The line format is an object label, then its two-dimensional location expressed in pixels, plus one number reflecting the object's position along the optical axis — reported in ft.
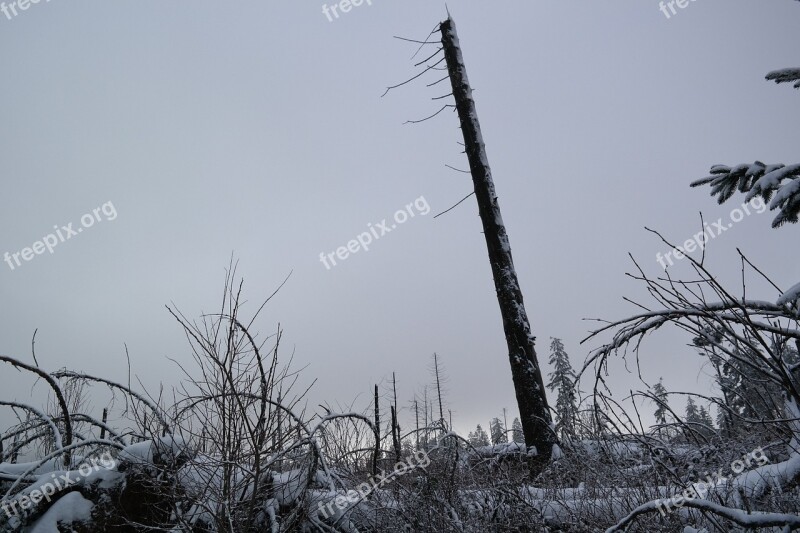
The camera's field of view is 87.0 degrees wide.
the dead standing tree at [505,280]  17.04
